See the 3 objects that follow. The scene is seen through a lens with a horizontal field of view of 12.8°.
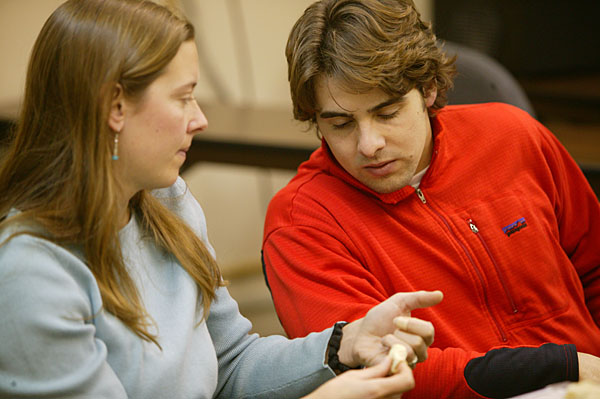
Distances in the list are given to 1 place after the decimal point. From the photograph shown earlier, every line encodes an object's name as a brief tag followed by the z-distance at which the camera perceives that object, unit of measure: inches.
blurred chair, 173.5
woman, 144.2
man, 156.0
